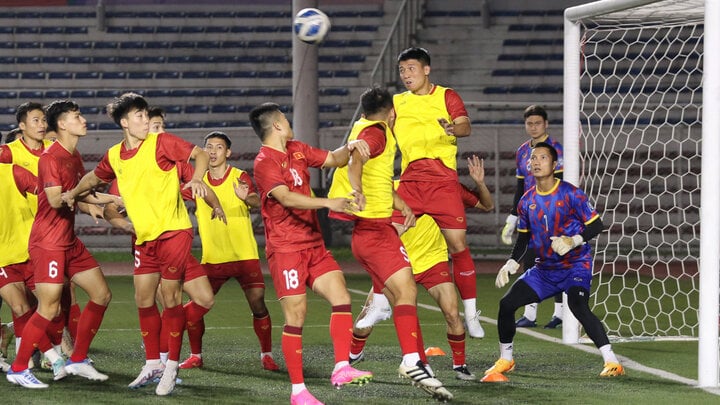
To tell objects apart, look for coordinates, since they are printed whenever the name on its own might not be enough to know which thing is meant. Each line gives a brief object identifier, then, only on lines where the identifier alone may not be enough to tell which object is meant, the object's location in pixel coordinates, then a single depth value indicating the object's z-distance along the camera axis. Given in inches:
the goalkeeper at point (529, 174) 786.2
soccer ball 904.3
